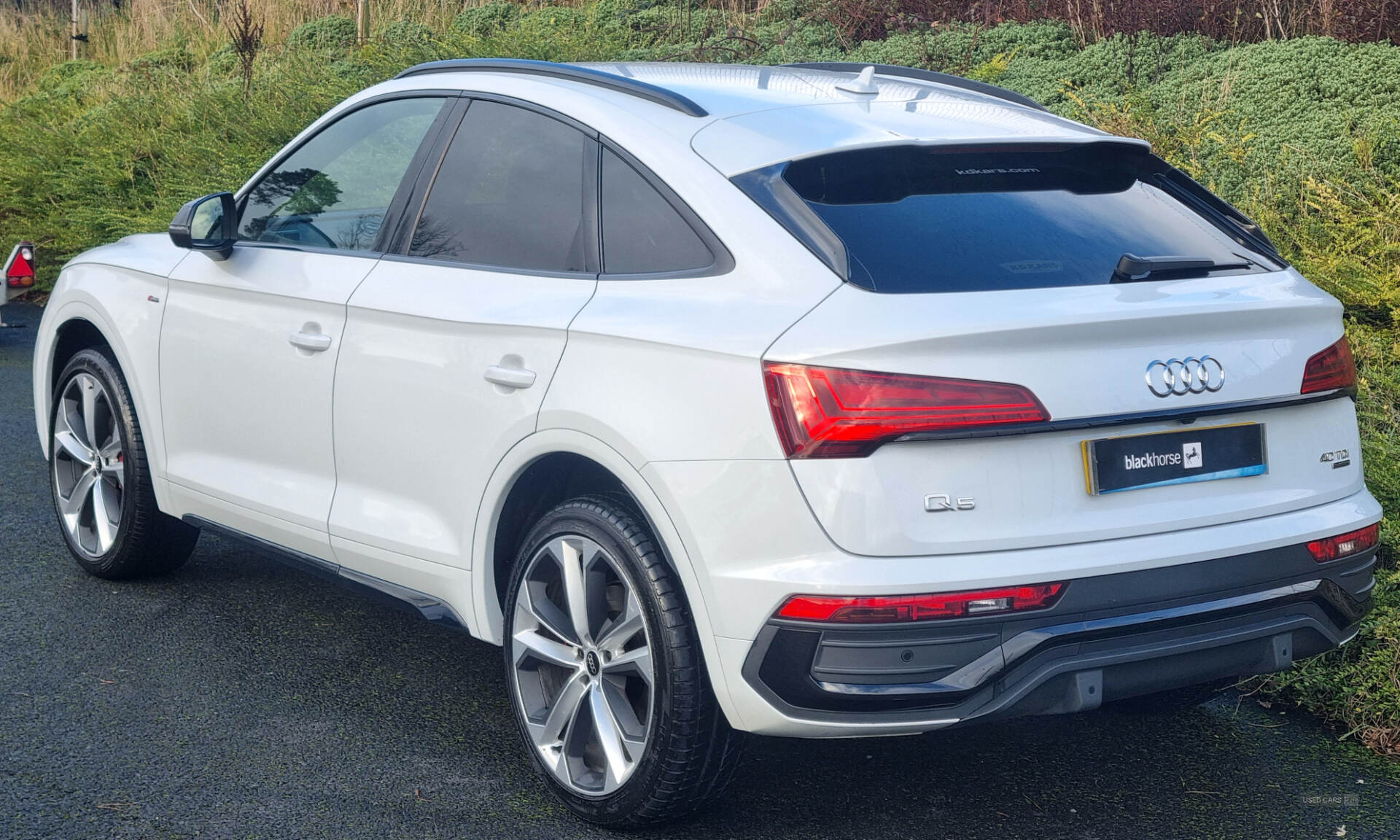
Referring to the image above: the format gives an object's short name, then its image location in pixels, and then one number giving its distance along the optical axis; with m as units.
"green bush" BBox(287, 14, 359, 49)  16.06
